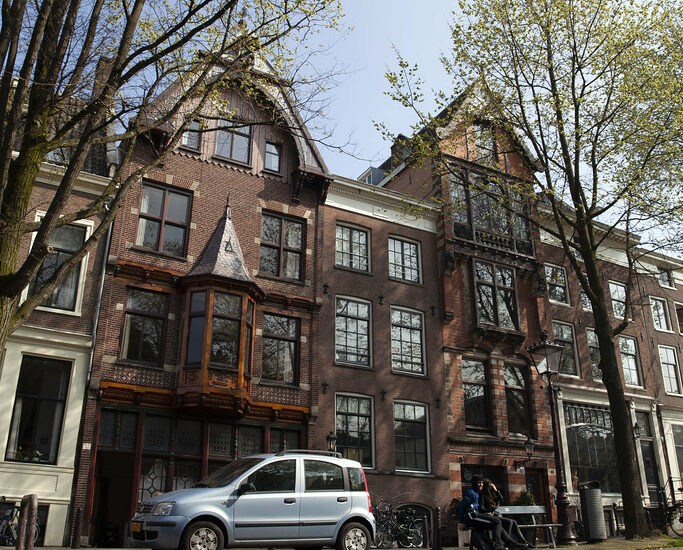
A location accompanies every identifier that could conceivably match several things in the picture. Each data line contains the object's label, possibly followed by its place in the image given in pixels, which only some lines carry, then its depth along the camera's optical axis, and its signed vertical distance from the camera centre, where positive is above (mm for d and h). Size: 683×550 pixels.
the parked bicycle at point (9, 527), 14273 -417
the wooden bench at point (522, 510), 14345 -62
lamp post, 16031 +2268
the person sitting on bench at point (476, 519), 12406 -209
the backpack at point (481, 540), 12391 -586
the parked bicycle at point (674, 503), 24312 +171
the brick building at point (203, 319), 17547 +5236
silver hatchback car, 10867 -29
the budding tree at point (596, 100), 18906 +11417
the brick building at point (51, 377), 15789 +3167
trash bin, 16062 -109
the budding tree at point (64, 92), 9641 +6422
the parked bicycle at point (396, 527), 19281 -572
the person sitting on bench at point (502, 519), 12625 -214
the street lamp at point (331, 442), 19672 +1898
